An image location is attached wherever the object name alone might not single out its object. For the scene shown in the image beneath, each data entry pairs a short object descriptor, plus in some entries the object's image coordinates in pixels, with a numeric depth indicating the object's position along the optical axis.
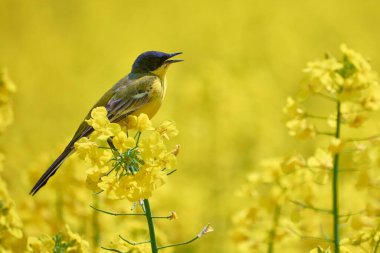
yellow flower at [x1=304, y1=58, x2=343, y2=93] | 6.41
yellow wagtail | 7.32
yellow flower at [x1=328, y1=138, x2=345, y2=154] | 6.31
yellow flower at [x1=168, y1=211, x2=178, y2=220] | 5.58
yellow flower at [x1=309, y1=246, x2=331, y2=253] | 5.41
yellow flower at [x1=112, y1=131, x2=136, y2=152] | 5.32
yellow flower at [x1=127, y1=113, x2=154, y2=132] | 5.55
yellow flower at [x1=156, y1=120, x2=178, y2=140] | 5.51
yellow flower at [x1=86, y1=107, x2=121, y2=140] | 5.44
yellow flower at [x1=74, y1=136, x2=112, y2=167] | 5.40
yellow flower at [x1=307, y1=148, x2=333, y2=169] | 6.75
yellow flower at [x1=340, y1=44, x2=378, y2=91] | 6.38
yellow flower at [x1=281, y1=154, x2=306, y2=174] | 6.82
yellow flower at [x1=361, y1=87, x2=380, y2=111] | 6.59
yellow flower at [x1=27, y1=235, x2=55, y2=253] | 5.79
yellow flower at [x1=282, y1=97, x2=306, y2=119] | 6.82
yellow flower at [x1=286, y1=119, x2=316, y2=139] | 6.84
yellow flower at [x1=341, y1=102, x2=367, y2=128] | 6.67
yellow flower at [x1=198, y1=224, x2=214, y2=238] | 5.55
